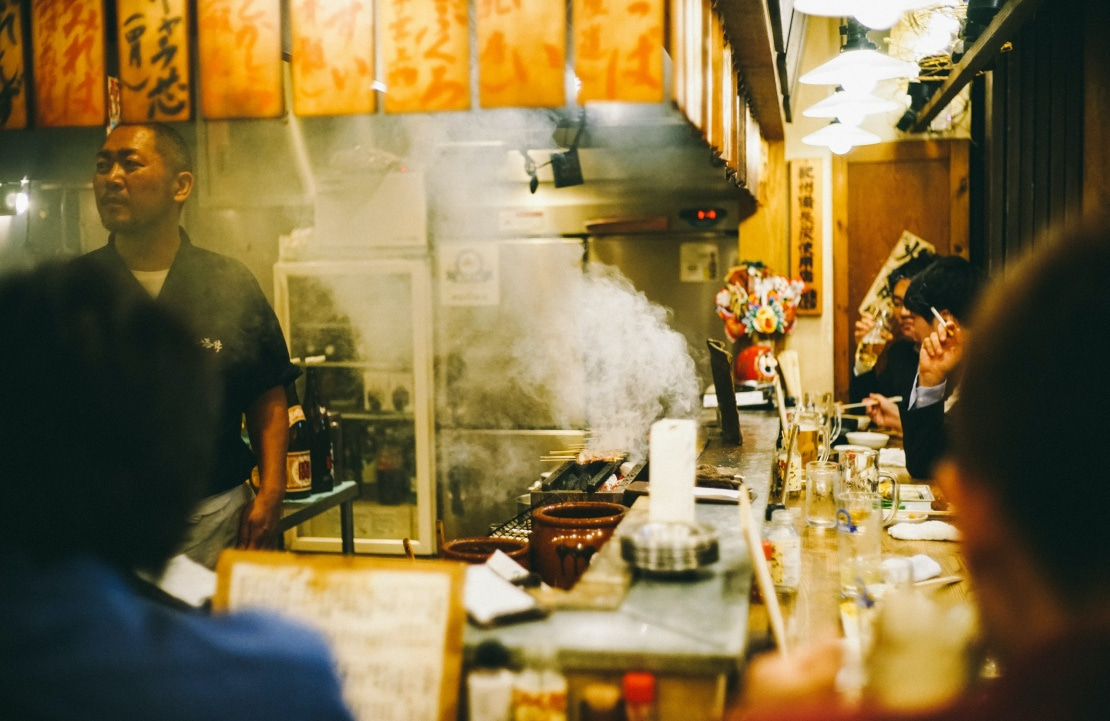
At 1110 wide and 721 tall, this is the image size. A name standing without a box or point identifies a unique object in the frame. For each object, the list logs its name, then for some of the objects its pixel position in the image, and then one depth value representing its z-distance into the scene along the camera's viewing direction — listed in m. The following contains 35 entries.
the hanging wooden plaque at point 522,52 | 2.68
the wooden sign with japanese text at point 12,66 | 3.23
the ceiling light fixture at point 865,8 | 3.18
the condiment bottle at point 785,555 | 2.58
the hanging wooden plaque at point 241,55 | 3.00
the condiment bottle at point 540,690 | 1.54
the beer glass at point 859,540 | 2.51
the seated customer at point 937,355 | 4.14
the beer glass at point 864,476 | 3.42
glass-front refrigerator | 7.07
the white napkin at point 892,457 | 4.72
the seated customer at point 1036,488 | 0.76
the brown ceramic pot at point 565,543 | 2.37
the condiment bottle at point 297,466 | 4.59
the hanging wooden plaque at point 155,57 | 3.07
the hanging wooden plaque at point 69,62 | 3.13
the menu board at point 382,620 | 1.57
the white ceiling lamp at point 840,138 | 5.88
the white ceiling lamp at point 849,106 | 4.65
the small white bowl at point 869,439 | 5.02
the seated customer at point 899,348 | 6.03
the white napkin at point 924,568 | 2.71
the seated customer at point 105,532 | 1.11
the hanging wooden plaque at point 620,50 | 2.56
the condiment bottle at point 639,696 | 1.50
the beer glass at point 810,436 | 4.42
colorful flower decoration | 6.73
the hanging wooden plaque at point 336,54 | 2.91
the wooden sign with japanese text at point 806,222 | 7.69
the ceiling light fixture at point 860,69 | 3.85
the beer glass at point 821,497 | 3.43
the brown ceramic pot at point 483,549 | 2.38
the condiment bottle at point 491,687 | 1.56
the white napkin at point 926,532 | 3.27
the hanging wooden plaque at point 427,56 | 2.84
